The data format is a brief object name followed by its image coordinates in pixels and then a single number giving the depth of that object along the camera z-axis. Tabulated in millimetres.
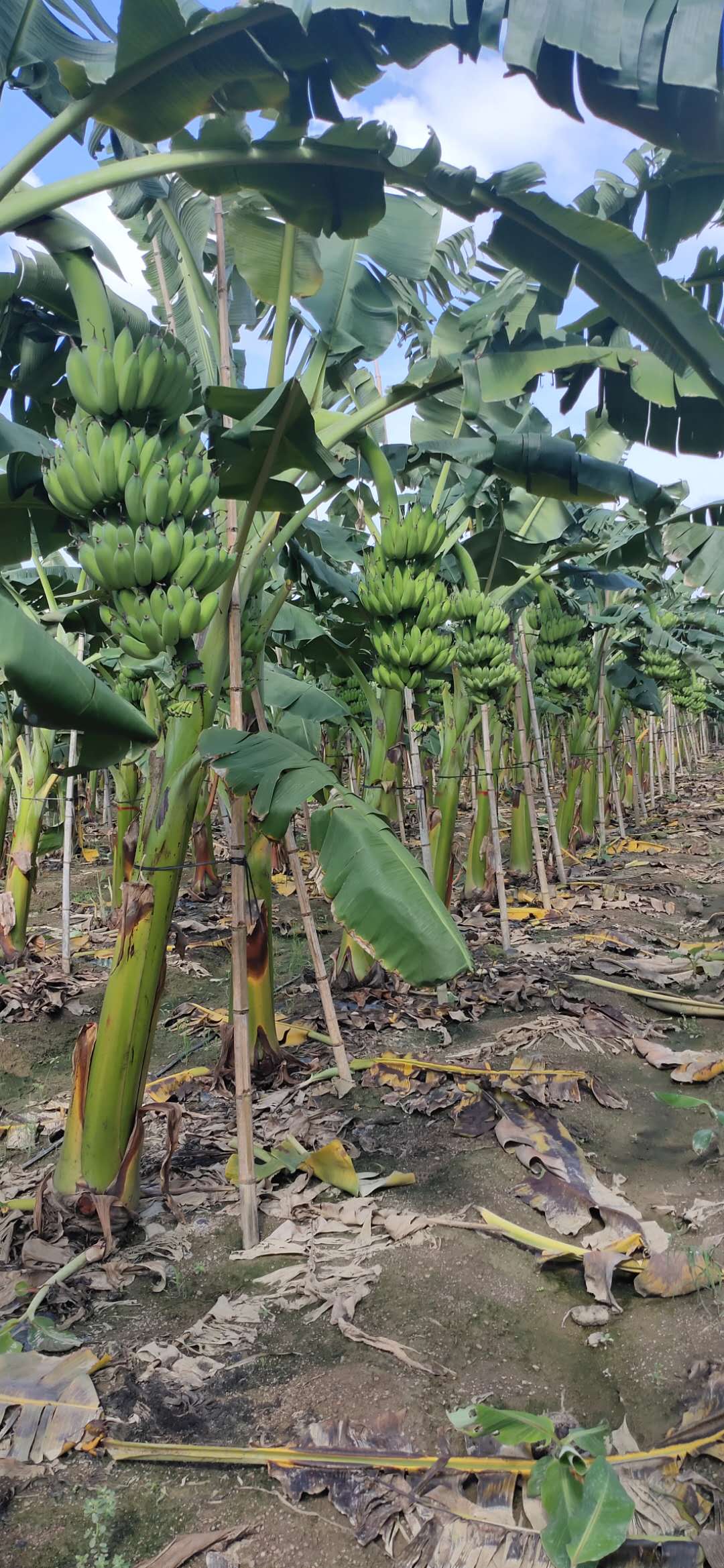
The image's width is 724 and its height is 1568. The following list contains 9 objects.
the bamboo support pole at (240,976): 3010
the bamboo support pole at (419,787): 5570
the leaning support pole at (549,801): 8938
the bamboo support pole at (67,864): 6352
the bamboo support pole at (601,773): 11523
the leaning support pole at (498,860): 6762
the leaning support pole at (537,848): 8202
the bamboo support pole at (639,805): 16062
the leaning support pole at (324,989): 4137
